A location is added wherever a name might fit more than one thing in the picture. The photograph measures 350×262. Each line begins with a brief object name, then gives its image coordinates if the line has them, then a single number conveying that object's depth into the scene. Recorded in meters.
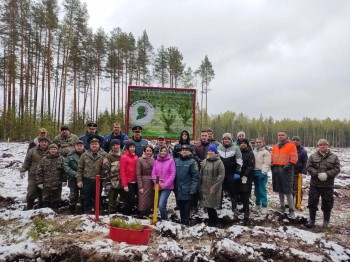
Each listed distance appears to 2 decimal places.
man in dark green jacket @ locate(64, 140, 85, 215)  7.25
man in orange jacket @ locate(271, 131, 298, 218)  7.69
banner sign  9.73
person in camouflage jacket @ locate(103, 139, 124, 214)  7.11
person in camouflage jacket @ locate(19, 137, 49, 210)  7.46
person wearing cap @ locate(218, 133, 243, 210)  7.30
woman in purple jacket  6.87
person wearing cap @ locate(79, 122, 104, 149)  7.91
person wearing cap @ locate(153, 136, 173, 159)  8.05
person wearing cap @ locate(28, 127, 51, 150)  7.93
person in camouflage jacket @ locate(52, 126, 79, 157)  7.85
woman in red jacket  6.98
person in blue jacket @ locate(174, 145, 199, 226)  6.85
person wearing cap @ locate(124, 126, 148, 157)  7.73
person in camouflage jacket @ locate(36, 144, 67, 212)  7.27
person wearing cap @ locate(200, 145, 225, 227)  6.77
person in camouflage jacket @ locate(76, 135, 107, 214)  7.06
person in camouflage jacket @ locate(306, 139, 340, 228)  7.02
